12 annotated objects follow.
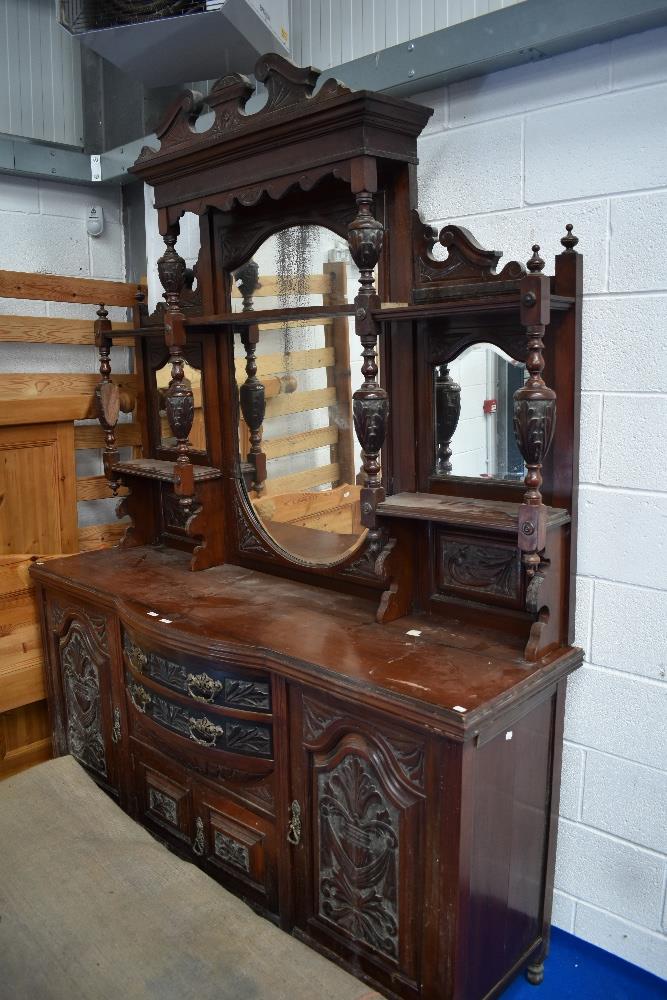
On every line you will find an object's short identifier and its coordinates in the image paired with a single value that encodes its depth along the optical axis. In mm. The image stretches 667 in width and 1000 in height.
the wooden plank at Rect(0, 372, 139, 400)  2658
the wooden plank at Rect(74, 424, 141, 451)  2834
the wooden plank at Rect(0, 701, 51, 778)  2732
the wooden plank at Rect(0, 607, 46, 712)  2648
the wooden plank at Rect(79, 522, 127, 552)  2912
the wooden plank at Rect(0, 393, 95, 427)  2604
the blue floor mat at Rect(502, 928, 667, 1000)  1901
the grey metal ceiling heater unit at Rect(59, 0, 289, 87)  2174
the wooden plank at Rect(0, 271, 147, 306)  2654
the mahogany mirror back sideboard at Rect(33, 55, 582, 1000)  1655
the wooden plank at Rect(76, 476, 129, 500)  2859
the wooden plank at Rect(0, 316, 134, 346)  2672
